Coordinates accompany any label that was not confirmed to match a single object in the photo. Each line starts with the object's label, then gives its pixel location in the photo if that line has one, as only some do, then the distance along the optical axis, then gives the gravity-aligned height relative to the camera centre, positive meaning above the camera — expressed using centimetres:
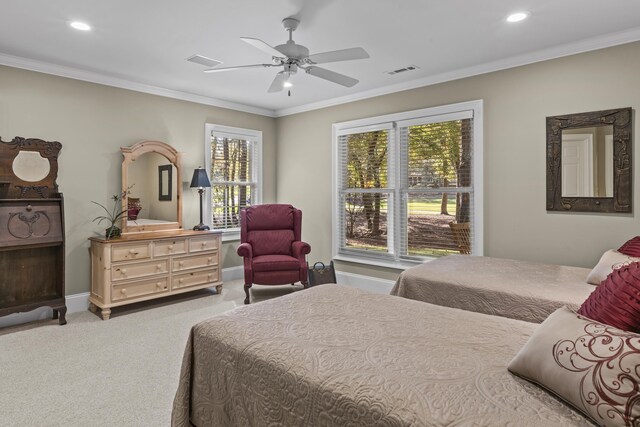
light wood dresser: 395 -71
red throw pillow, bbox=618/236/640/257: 266 -33
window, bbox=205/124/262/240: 544 +48
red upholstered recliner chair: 457 -55
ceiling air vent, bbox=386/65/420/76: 402 +148
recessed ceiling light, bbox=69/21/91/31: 296 +145
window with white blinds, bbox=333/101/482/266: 418 +23
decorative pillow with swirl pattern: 100 -49
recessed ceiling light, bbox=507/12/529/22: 282 +144
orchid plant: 424 -10
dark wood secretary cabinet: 354 -24
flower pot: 413 -31
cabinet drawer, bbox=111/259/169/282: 397 -72
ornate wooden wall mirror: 318 +37
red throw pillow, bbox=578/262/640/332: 131 -37
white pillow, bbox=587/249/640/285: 250 -42
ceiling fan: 266 +109
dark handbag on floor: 477 -92
